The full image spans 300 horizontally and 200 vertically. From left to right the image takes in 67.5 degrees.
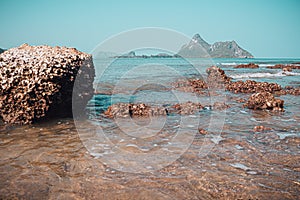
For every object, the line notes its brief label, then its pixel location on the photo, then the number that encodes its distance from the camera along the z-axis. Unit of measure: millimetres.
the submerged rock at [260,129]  5344
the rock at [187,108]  7282
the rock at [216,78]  14685
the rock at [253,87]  12102
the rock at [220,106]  7817
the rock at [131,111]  6843
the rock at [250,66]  35594
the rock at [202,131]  5224
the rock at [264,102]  7652
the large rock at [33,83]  5617
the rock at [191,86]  12555
